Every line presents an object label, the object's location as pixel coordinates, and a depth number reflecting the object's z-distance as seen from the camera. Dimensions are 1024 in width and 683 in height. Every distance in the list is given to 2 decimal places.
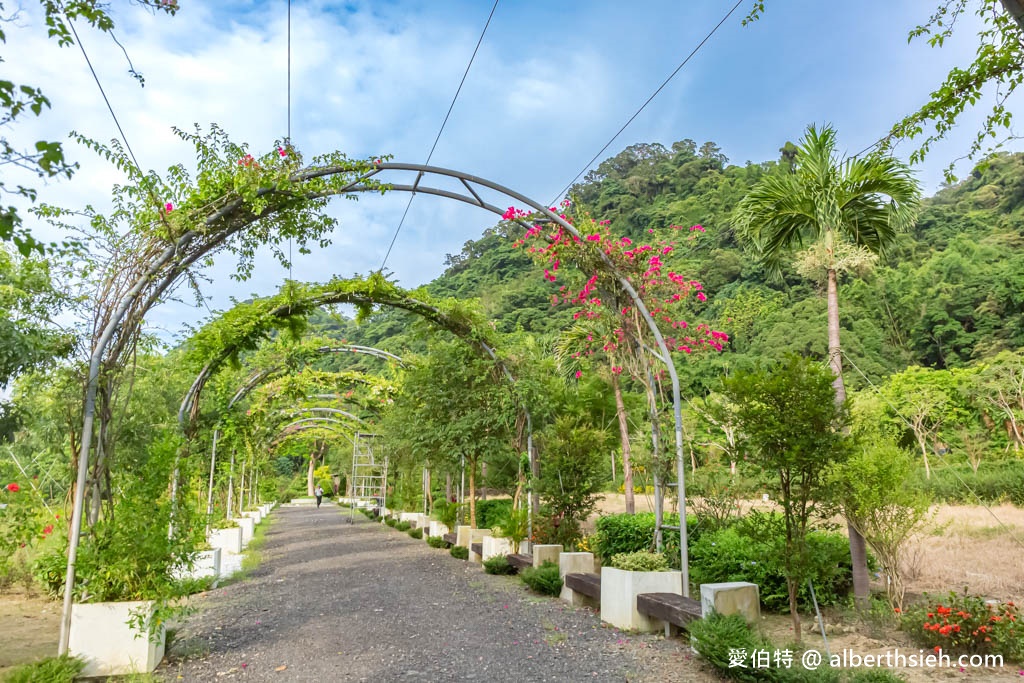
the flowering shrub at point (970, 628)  4.12
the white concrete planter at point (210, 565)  8.07
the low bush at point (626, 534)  7.41
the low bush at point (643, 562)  5.55
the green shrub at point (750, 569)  5.88
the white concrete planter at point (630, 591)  5.35
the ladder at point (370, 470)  21.25
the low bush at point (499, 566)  8.81
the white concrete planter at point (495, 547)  9.22
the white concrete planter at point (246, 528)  12.79
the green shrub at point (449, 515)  12.96
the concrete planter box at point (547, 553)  7.91
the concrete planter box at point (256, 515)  16.21
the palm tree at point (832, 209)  6.09
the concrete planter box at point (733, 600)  4.39
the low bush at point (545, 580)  7.05
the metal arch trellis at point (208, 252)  4.38
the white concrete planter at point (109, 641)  4.05
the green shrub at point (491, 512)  12.04
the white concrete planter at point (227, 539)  10.86
